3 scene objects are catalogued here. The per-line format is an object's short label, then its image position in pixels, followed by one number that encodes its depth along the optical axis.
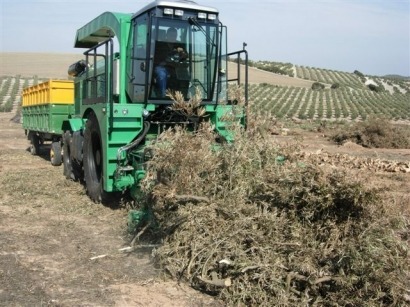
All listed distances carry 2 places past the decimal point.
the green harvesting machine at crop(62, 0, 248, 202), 6.93
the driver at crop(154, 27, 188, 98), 7.07
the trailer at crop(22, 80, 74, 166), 11.62
